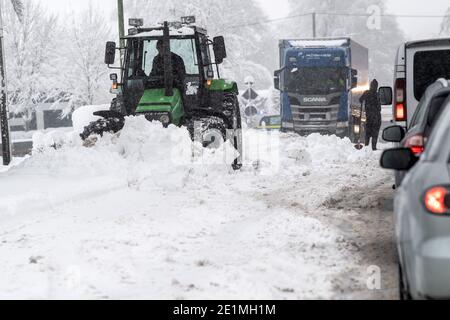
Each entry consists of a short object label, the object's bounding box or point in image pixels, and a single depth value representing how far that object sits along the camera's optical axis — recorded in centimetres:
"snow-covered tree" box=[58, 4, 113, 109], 4103
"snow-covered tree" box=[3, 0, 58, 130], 3888
